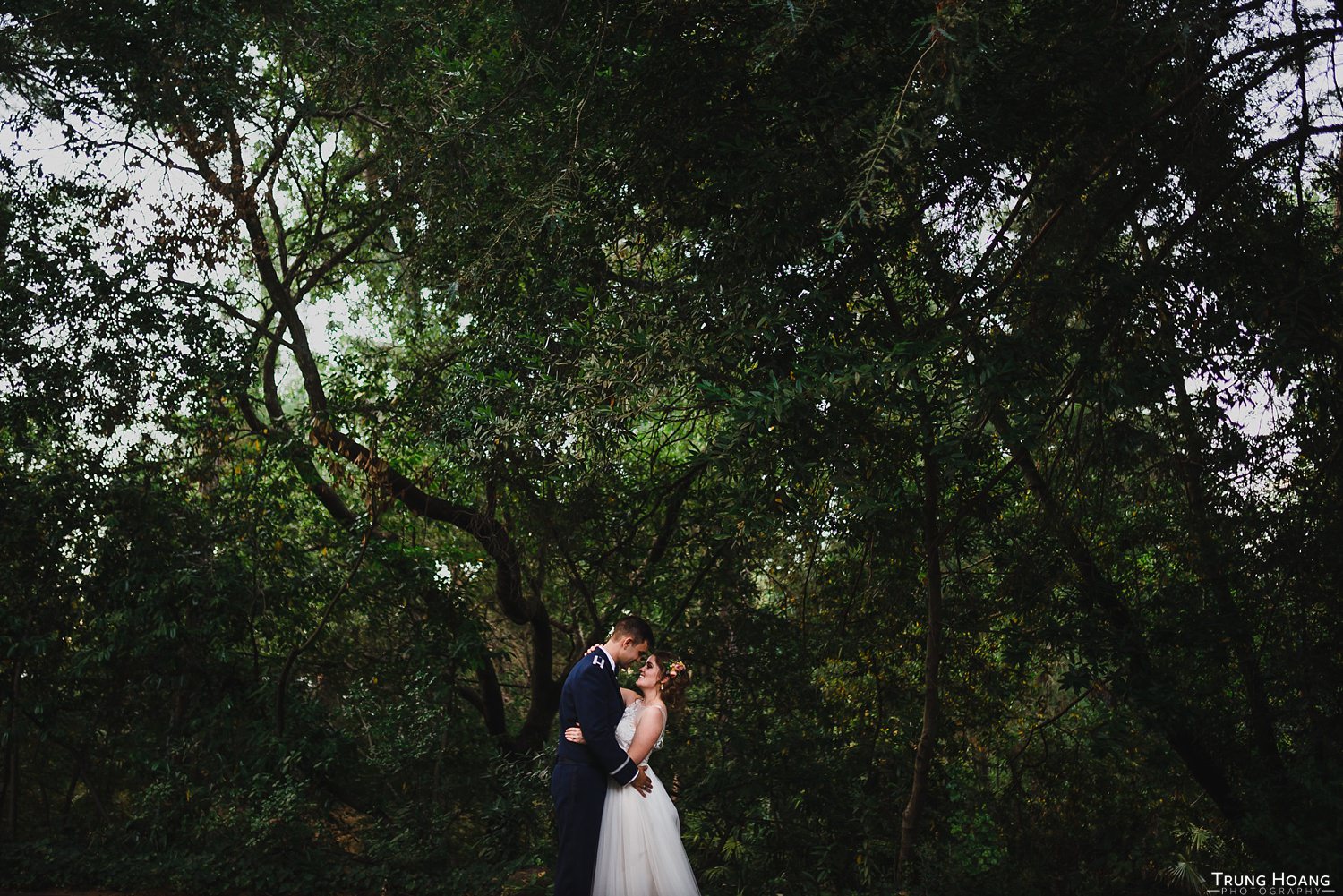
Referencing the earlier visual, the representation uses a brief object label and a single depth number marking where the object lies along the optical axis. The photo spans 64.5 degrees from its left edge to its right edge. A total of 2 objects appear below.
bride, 4.60
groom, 4.56
